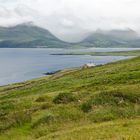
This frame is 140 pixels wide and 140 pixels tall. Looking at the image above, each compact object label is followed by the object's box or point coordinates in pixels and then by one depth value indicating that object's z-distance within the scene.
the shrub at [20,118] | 25.31
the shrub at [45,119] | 24.34
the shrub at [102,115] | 24.02
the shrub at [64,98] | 30.28
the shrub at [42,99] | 35.54
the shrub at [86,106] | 26.21
